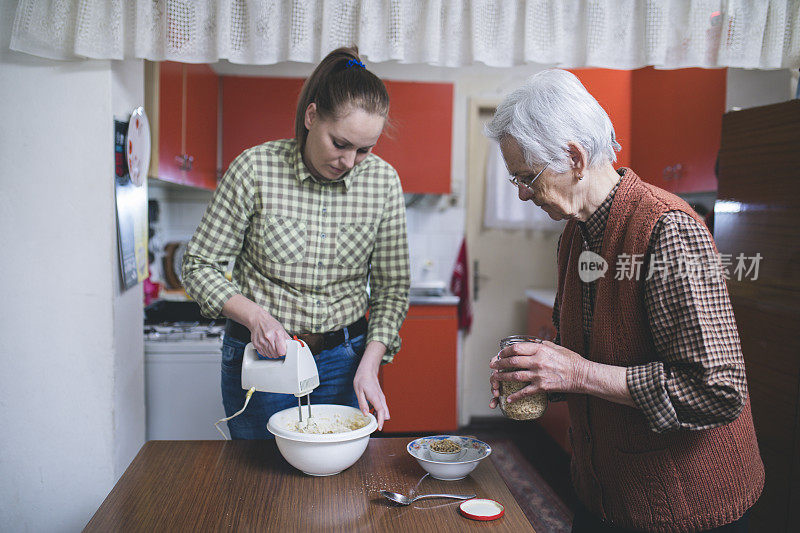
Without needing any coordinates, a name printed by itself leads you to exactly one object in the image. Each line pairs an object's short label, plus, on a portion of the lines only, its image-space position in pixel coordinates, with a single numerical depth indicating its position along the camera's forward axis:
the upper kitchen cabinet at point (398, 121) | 3.57
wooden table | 1.02
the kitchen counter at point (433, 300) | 3.47
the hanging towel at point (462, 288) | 3.91
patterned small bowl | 1.17
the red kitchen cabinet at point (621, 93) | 2.61
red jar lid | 1.04
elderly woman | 0.97
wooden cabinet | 1.73
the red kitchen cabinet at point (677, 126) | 2.68
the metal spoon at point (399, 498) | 1.08
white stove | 2.46
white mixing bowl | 1.14
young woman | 1.42
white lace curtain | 1.53
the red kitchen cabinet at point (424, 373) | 3.46
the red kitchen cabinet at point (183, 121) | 2.39
